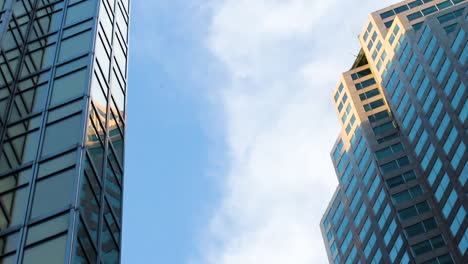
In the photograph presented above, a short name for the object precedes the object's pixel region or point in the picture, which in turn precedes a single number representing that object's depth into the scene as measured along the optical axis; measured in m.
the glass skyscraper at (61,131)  22.86
